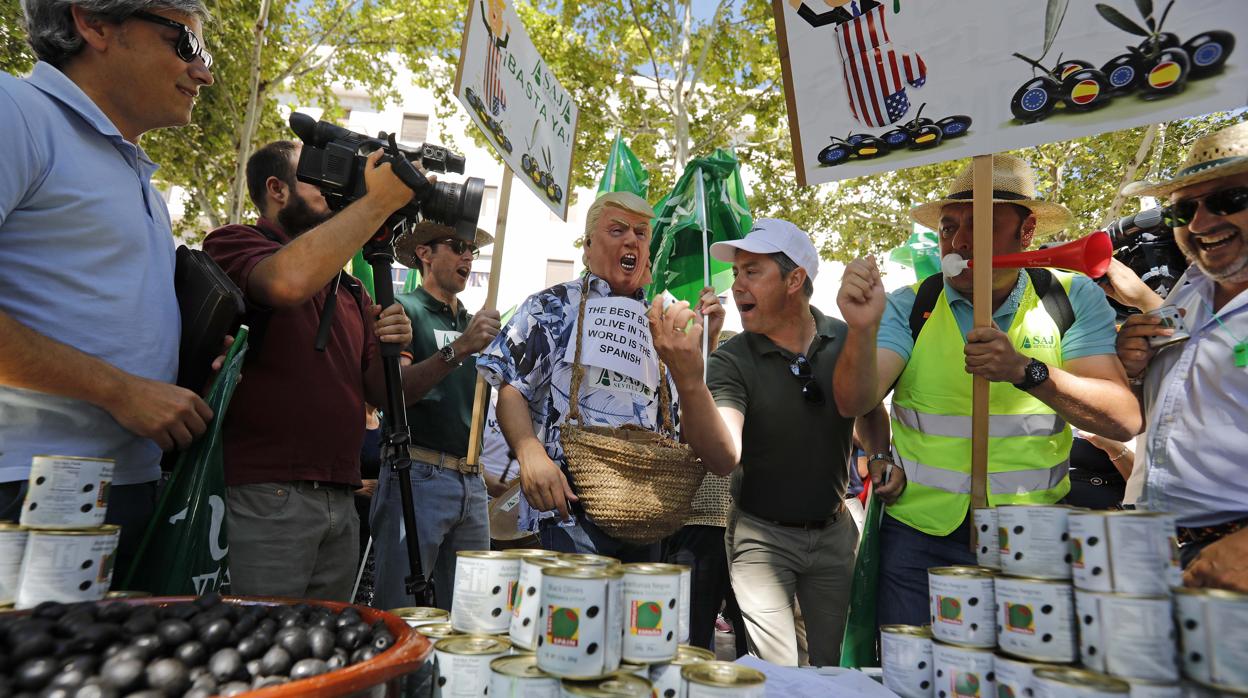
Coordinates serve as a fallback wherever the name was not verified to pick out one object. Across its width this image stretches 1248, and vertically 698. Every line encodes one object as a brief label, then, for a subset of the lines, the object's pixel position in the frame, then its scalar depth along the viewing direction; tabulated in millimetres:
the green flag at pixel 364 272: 5410
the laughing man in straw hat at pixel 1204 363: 2064
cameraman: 1971
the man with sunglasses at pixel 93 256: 1611
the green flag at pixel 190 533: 1700
